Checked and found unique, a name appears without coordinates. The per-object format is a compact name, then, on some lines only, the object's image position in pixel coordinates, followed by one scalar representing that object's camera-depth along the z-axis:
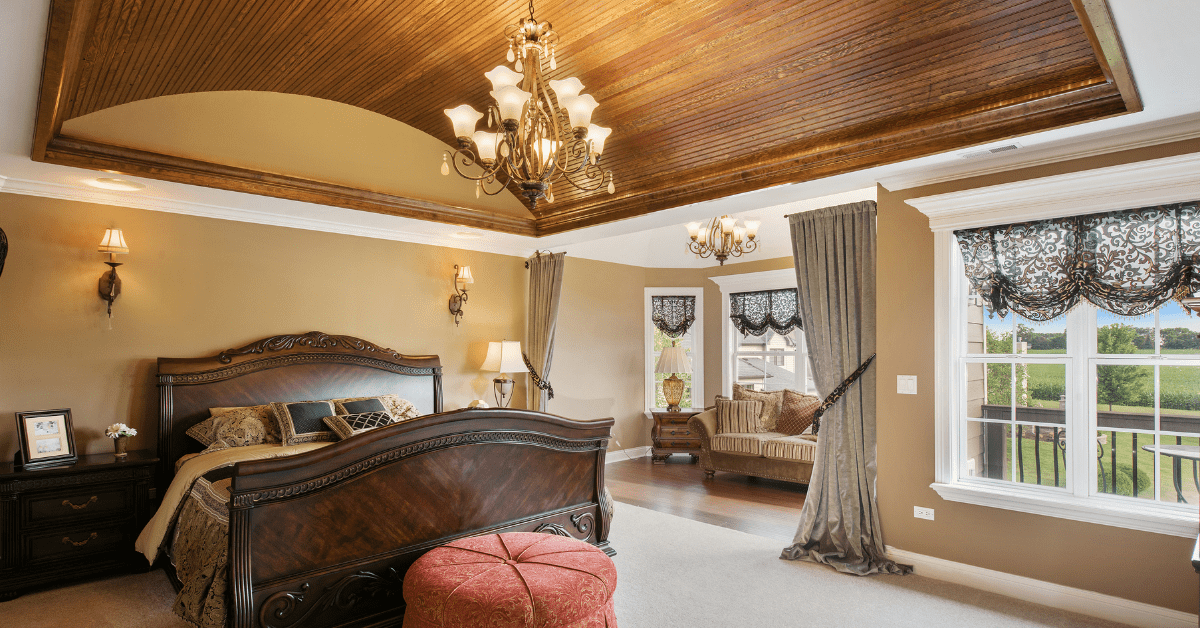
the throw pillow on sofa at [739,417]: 6.37
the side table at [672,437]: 7.19
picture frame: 3.59
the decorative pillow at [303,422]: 4.17
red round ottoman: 2.29
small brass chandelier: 5.87
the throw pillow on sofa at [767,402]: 6.50
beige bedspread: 2.49
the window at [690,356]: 7.82
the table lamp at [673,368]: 7.41
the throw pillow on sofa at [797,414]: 6.26
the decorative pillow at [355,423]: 4.25
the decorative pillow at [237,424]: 4.07
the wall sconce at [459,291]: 5.78
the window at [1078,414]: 3.03
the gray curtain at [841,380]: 3.86
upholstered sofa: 5.79
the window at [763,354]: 7.21
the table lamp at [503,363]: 5.86
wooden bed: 2.53
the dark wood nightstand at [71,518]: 3.39
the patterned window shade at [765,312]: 7.12
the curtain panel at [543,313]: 6.16
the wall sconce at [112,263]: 3.99
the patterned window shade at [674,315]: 7.83
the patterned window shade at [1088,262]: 2.92
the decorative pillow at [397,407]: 4.61
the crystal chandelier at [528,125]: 2.52
